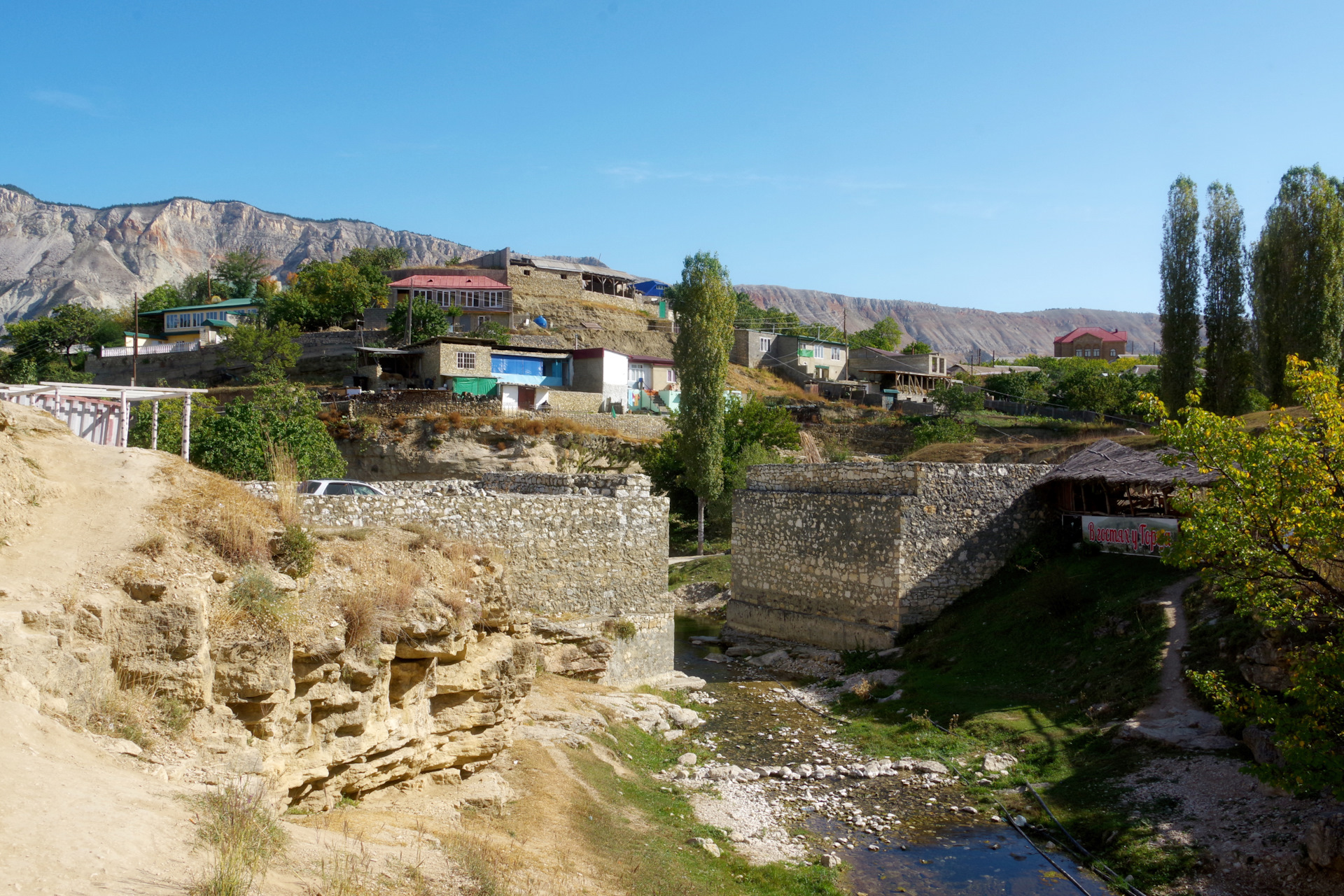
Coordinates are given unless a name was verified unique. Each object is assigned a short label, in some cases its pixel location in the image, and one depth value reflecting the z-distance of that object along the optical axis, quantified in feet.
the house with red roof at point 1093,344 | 385.50
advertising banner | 64.23
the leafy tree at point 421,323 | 172.96
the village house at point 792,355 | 222.07
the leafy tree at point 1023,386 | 203.62
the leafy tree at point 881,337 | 309.24
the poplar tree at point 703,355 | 113.39
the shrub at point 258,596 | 25.70
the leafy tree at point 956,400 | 173.27
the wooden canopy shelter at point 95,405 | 42.75
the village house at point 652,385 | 164.35
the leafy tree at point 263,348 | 164.14
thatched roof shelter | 64.85
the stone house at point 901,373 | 214.48
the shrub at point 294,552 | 28.84
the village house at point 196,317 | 206.39
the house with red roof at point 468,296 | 195.31
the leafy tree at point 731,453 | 124.36
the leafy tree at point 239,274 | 265.34
